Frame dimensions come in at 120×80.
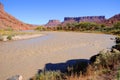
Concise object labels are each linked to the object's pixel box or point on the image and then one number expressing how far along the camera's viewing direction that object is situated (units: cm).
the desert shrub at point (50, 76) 341
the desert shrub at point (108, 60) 337
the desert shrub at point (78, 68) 376
